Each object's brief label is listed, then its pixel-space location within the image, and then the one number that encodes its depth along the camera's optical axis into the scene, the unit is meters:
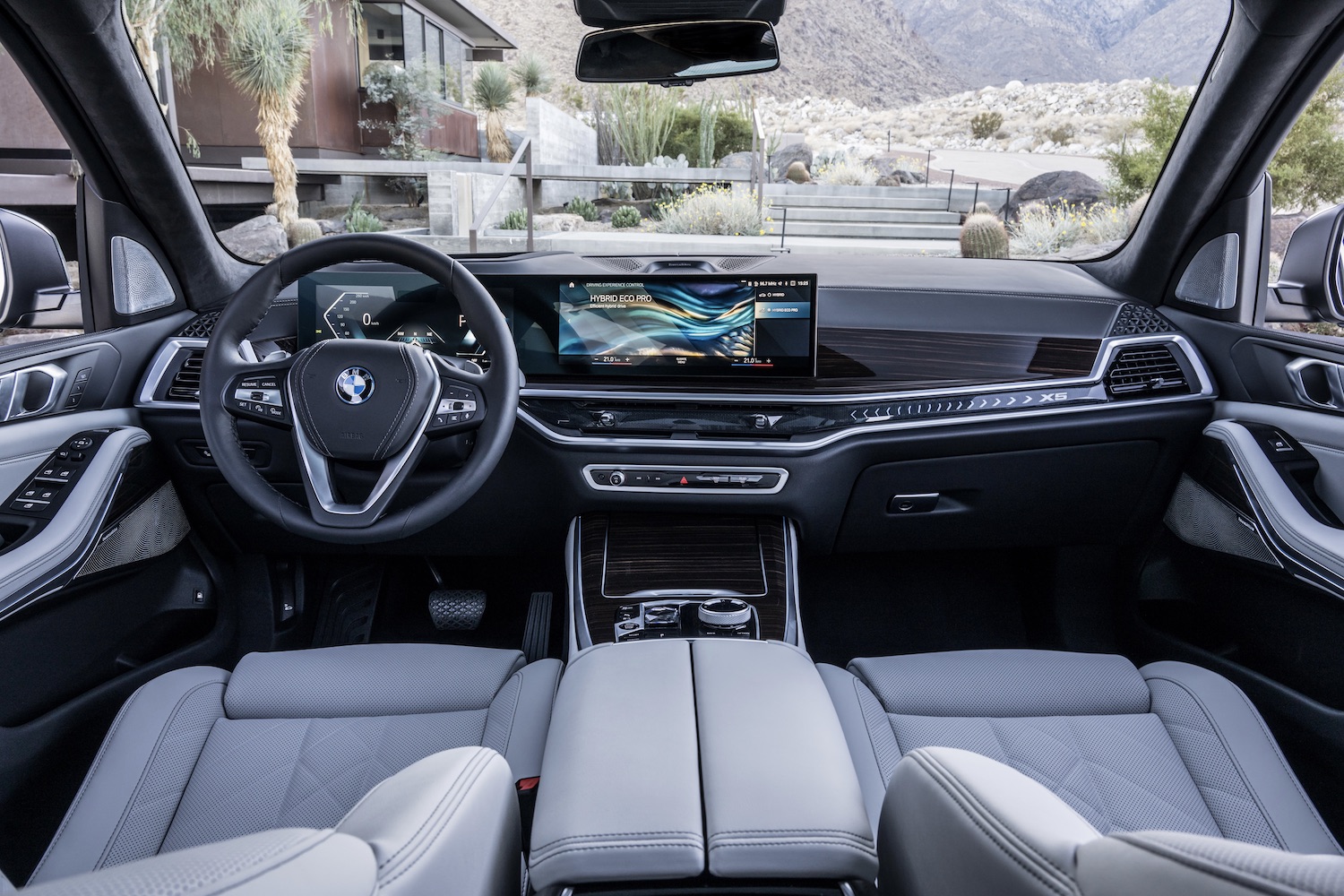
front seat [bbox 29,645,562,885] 1.47
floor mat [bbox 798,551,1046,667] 2.86
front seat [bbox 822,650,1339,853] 1.49
